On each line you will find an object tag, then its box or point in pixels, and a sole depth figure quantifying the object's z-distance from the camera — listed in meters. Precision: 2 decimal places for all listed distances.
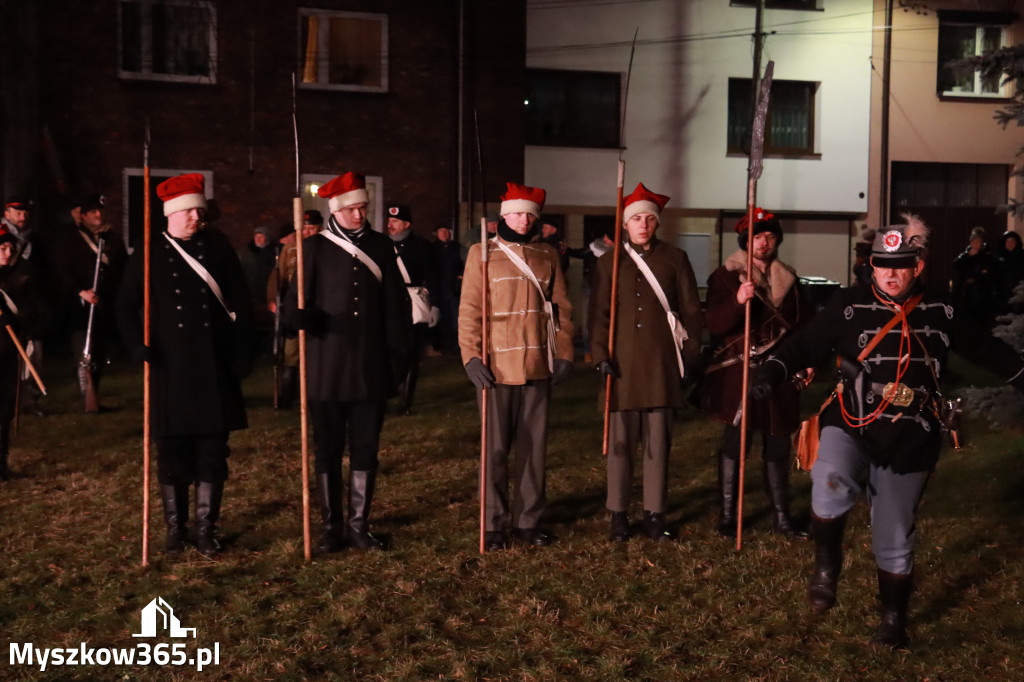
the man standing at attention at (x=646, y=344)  7.28
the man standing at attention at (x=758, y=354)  7.41
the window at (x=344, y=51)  22.42
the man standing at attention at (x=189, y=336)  6.82
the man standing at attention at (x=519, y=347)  7.10
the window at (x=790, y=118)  27.00
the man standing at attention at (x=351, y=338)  6.90
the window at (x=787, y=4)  26.25
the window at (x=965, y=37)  27.67
